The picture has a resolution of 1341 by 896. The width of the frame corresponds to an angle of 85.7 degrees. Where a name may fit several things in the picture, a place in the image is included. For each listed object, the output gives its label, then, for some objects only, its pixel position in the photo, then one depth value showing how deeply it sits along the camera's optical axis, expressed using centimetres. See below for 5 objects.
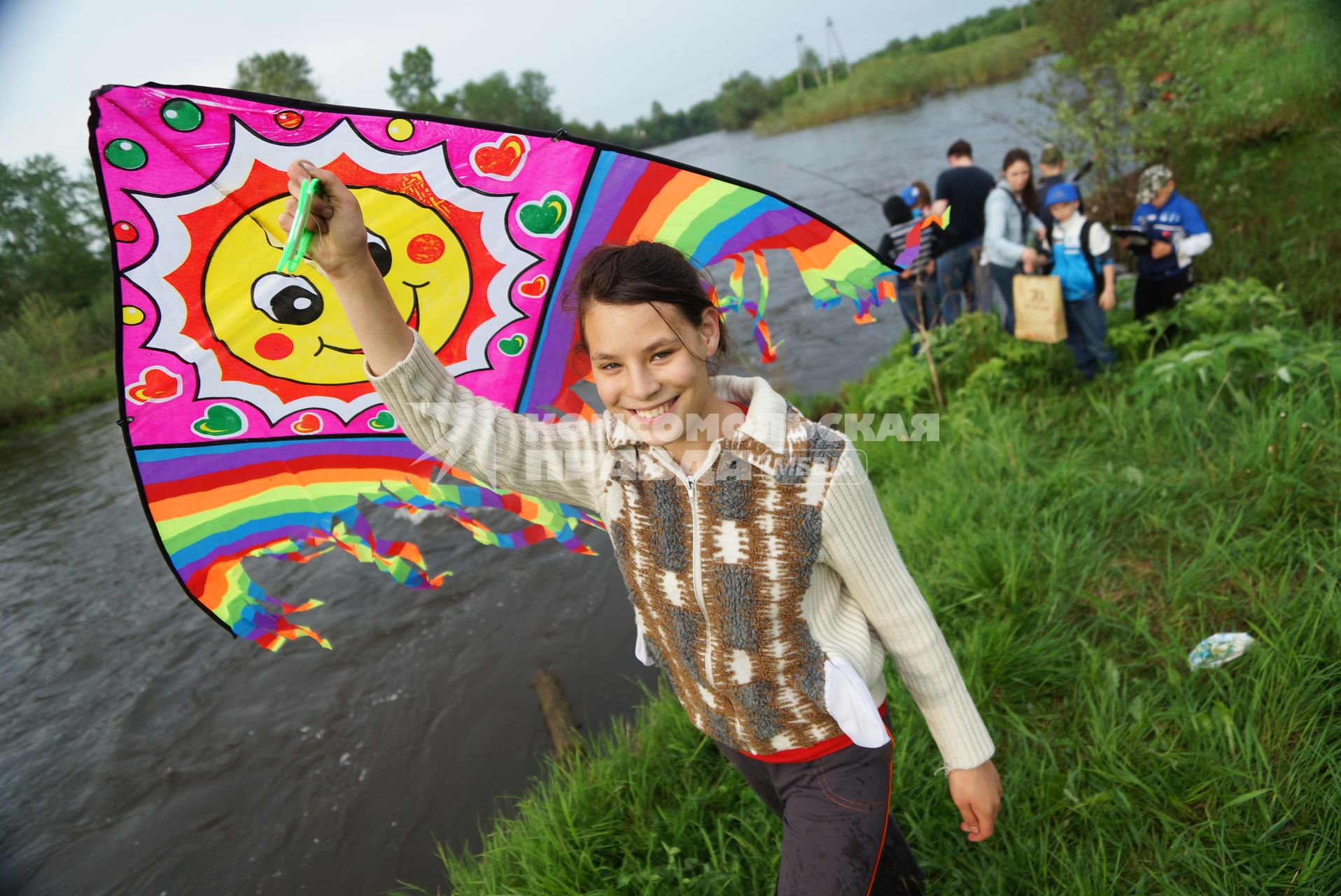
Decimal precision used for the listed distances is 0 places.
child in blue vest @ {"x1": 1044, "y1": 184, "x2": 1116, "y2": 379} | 460
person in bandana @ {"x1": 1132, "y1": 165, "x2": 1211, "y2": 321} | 467
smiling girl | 128
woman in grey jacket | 516
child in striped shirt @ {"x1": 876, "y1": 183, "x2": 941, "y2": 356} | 581
